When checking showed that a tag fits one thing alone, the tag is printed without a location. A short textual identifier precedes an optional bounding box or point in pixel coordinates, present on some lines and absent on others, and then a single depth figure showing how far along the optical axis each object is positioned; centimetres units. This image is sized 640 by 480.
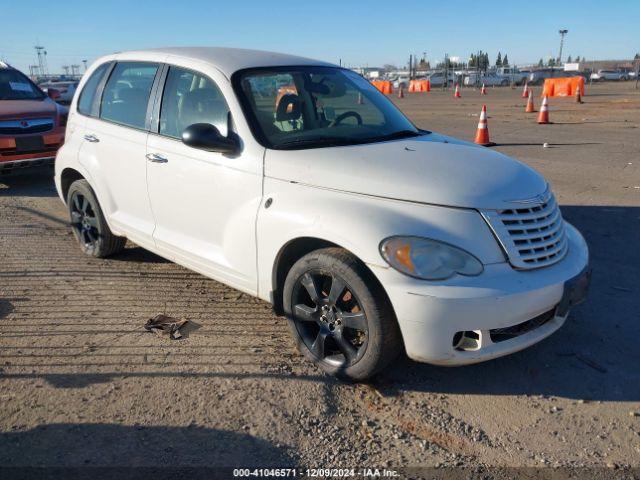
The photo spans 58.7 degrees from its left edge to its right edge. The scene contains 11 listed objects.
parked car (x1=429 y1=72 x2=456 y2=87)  5753
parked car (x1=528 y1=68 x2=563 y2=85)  5419
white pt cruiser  295
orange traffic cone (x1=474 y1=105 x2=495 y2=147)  1173
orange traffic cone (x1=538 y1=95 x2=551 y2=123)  1570
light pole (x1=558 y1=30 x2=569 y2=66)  7256
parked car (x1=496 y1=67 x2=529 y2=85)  5494
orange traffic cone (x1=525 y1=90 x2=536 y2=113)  1953
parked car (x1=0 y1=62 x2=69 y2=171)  819
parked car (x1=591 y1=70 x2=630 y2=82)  6026
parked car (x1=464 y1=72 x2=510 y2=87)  5383
